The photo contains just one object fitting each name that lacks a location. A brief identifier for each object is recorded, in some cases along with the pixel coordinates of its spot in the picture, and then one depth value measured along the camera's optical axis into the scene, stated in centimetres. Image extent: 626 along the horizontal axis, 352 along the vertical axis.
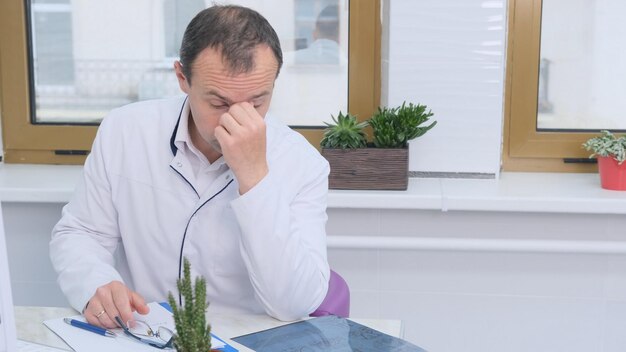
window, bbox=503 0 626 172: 248
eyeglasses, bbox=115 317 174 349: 127
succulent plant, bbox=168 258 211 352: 91
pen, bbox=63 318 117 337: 134
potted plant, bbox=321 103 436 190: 228
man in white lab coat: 150
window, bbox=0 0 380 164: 256
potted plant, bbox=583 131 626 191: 228
